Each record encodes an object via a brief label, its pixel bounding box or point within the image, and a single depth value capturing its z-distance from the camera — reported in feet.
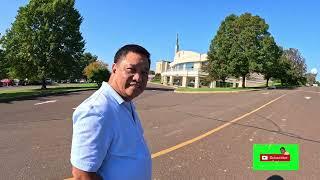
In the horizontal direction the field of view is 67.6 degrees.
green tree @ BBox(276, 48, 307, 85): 176.81
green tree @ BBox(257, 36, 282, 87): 106.36
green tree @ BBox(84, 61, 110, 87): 91.91
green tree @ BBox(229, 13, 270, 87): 105.41
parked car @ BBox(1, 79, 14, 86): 116.27
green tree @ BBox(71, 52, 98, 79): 85.69
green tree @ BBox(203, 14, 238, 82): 108.33
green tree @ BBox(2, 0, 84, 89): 79.32
